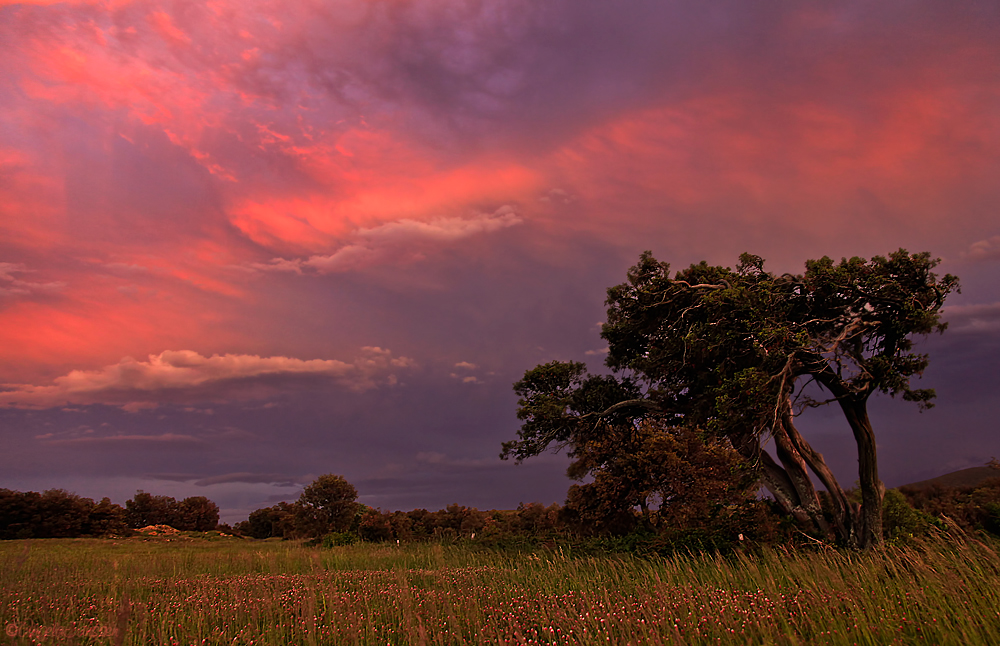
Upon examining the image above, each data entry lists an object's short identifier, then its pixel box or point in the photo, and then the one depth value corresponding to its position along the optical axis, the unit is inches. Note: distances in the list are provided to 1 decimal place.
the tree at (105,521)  1743.4
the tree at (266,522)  2583.7
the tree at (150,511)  2388.0
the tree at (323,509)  1865.2
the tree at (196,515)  2519.7
